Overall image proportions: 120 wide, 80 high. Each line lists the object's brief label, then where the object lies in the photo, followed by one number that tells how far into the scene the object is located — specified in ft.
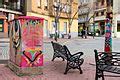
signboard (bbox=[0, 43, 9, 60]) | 17.78
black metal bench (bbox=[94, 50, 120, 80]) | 8.56
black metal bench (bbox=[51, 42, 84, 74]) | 11.45
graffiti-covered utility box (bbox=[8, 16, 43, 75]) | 10.64
